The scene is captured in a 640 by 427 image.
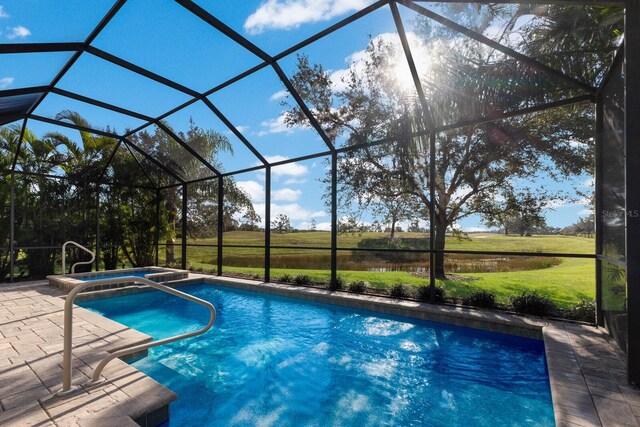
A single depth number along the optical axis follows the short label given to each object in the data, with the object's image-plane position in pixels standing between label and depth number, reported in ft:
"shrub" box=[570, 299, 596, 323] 15.20
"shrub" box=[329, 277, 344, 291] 23.59
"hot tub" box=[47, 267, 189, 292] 23.75
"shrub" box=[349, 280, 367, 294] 22.63
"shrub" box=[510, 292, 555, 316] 16.30
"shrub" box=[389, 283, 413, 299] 20.81
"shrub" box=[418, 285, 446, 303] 19.27
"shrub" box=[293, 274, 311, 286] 25.92
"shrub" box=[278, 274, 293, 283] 26.96
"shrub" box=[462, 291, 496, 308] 17.68
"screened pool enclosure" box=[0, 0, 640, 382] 14.20
